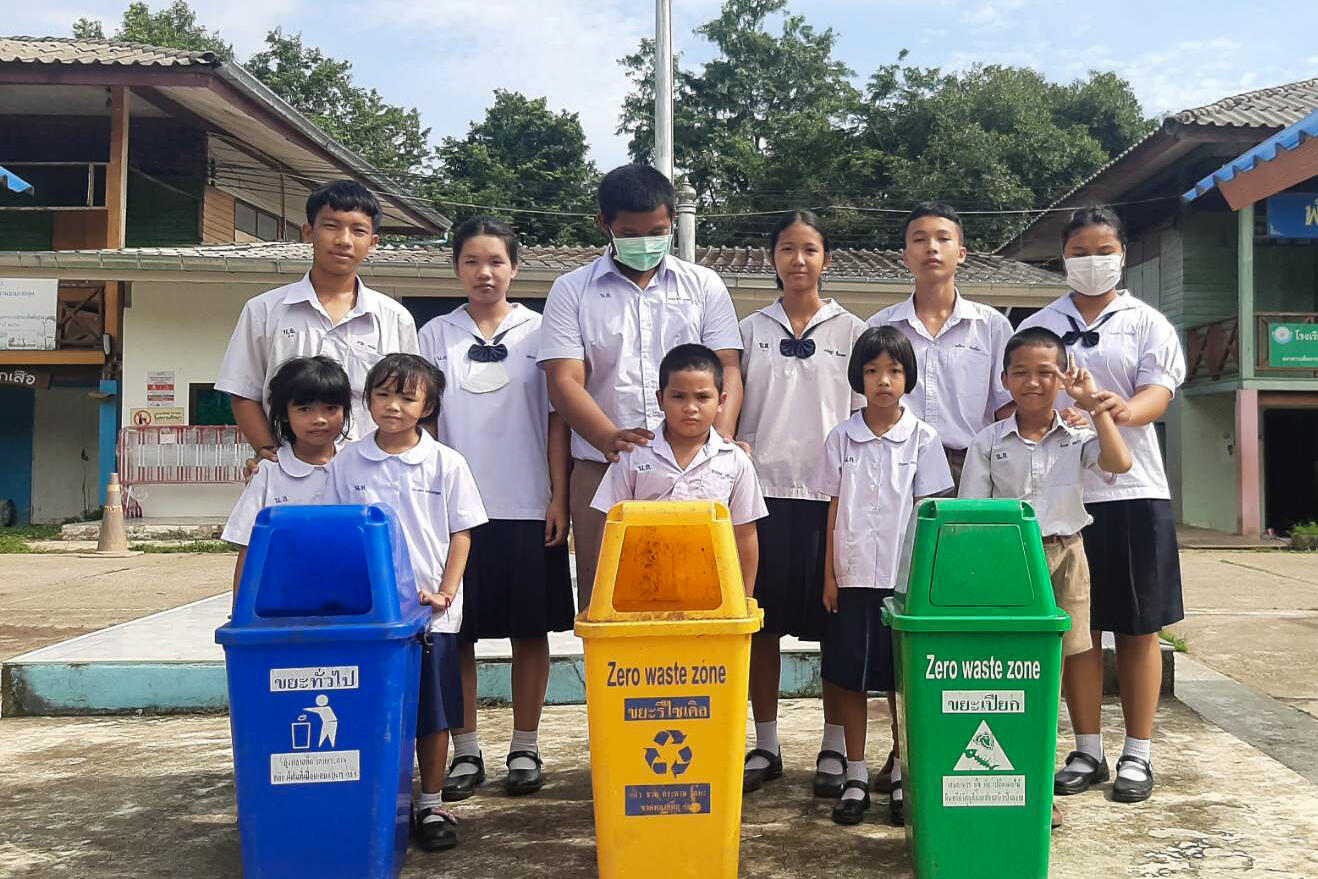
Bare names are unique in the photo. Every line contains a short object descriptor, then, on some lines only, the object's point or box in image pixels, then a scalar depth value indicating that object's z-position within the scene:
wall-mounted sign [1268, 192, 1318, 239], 13.51
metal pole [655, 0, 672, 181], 11.32
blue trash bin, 2.65
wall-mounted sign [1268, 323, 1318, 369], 14.09
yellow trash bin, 2.66
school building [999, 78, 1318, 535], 14.10
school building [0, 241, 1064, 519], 13.23
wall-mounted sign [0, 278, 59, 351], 14.60
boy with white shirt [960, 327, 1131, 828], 3.32
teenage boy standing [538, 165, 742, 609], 3.51
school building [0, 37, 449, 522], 13.95
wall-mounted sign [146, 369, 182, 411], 14.10
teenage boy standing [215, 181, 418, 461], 3.47
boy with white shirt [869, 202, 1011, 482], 3.56
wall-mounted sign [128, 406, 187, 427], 14.05
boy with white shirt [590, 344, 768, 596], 3.15
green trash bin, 2.67
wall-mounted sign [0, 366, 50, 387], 15.09
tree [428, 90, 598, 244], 29.56
